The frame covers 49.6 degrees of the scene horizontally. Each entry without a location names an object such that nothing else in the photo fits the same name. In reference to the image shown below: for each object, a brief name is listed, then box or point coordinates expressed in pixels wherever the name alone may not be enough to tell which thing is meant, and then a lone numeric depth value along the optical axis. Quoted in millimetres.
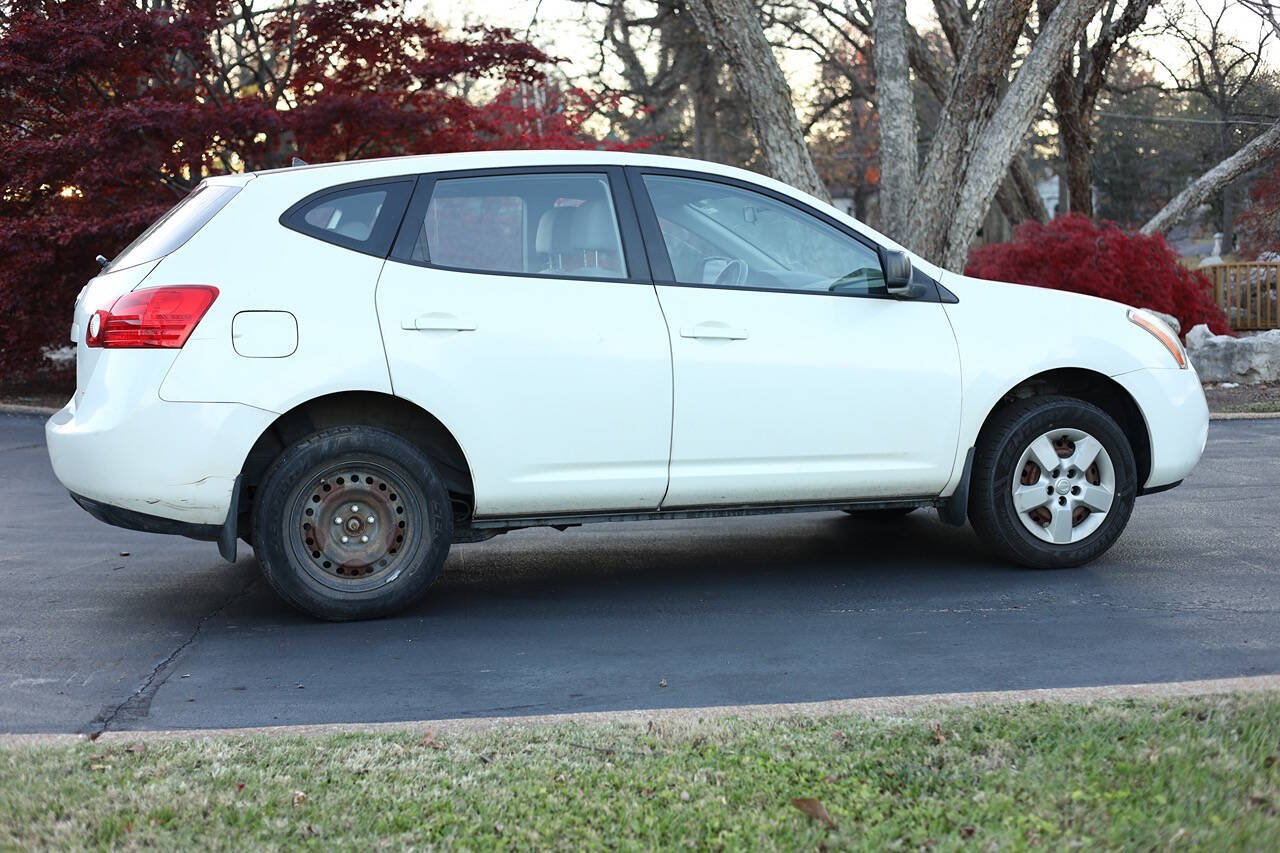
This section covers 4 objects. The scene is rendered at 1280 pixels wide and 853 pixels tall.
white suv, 5391
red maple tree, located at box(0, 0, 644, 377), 13156
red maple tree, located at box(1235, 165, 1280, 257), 24062
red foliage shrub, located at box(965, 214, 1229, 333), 15102
